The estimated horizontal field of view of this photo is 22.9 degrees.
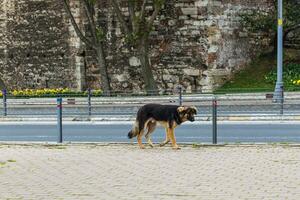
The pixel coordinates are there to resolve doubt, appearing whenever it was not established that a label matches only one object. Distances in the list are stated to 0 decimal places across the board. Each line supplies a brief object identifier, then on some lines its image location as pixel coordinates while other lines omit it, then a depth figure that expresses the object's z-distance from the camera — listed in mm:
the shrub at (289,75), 33344
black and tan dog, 15766
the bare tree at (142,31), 33438
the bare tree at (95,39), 35375
